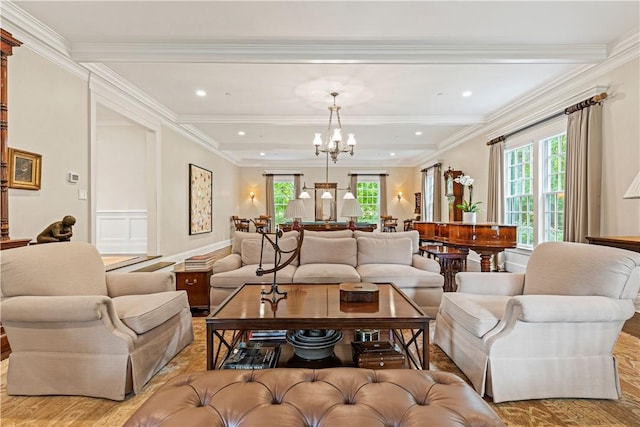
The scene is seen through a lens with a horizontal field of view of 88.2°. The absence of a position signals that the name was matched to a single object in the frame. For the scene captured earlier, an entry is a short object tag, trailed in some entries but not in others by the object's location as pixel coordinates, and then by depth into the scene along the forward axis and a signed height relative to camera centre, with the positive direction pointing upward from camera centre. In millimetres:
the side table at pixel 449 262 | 4219 -675
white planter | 5004 -89
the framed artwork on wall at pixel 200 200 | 7273 +249
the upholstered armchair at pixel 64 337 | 1961 -786
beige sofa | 3471 -630
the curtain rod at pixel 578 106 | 3759 +1307
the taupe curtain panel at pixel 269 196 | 11539 +490
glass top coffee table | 1958 -650
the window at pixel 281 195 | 11742 +558
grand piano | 4430 -368
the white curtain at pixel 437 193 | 8777 +484
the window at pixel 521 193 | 5355 +324
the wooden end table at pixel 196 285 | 3633 -825
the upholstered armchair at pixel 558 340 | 1922 -765
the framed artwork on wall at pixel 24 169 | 3004 +383
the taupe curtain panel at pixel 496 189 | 5855 +402
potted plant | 5023 -56
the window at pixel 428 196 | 9914 +461
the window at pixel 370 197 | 11789 +495
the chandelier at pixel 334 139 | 4848 +1098
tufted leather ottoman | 1104 -694
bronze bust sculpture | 2996 -210
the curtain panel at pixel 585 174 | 3820 +443
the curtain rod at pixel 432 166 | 8812 +1269
